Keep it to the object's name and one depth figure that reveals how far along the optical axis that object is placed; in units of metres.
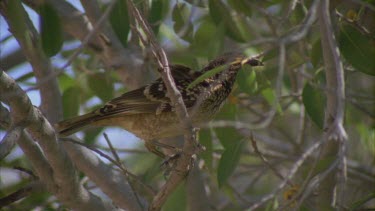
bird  9.51
